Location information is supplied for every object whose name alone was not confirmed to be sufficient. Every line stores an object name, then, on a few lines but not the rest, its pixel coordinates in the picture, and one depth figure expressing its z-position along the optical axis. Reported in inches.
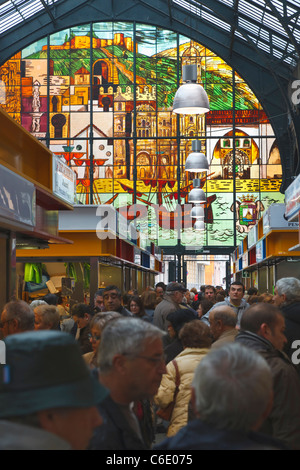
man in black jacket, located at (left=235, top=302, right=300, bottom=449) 145.3
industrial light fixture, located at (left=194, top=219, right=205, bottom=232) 1171.9
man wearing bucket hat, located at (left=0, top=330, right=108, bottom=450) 77.0
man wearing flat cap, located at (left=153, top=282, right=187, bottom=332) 360.2
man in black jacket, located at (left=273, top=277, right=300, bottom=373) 223.5
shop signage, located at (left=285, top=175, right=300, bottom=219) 408.8
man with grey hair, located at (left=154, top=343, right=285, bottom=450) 88.6
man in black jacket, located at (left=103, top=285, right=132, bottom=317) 321.7
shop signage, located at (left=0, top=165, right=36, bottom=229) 276.2
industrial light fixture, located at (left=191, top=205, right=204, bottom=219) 1038.8
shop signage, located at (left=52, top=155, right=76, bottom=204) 414.9
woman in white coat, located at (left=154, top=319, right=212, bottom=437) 191.3
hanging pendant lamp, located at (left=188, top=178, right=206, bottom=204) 916.8
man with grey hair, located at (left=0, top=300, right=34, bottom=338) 217.6
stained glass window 1370.6
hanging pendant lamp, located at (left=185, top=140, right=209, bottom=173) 724.7
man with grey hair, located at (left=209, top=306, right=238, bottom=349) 223.0
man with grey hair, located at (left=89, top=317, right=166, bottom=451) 112.7
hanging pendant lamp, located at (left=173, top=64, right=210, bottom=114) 480.4
